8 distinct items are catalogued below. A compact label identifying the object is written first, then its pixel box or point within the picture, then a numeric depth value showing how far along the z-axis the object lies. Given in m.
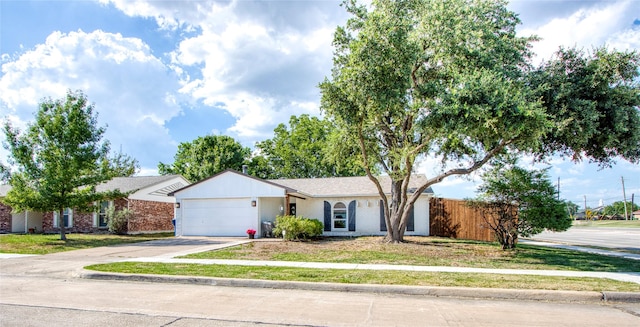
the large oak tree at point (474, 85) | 11.57
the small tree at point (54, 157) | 17.61
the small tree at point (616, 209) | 85.12
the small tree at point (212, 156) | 40.47
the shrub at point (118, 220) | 23.42
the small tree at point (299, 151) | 40.41
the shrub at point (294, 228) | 18.02
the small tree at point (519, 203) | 13.42
